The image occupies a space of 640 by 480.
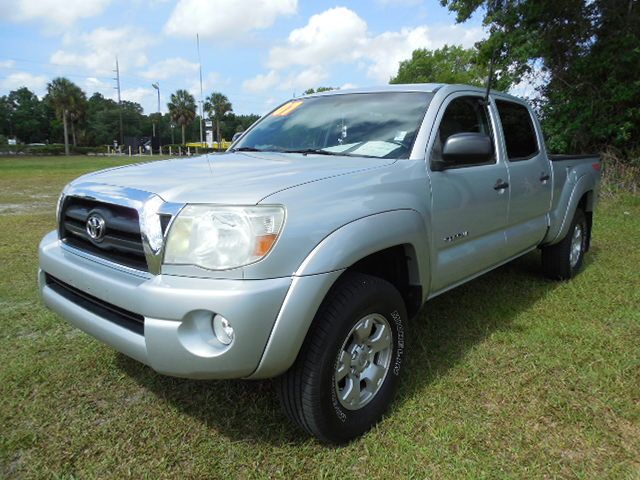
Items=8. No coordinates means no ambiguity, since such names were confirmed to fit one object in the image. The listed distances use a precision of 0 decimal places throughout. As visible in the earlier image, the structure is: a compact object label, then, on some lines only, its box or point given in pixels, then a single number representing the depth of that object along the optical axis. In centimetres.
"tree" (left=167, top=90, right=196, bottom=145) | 7444
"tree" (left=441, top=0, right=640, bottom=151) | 1038
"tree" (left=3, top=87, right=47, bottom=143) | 8875
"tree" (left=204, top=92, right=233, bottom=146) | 8144
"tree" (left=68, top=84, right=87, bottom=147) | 6444
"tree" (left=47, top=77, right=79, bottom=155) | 6269
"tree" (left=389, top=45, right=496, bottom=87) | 4050
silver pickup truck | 198
